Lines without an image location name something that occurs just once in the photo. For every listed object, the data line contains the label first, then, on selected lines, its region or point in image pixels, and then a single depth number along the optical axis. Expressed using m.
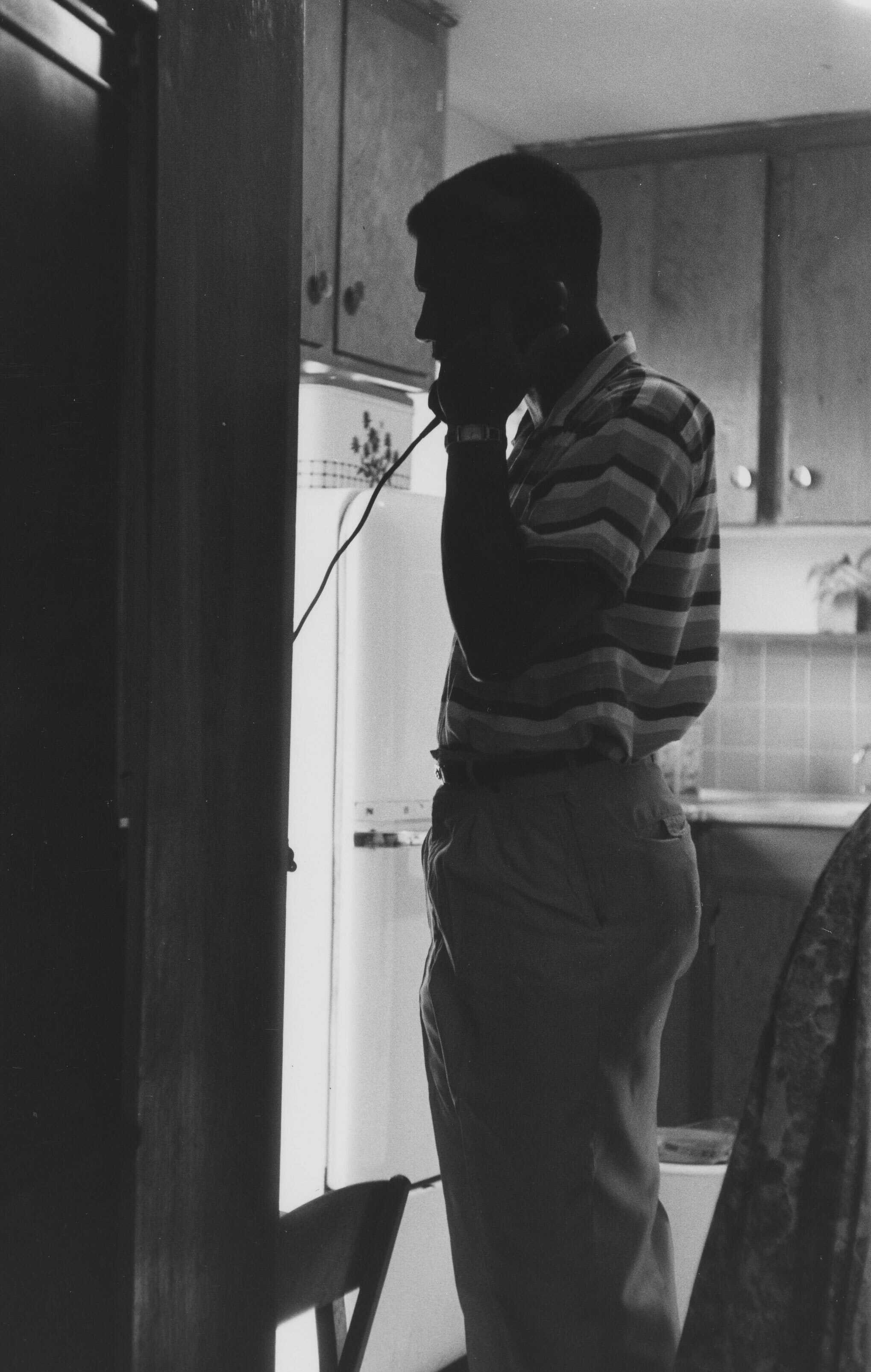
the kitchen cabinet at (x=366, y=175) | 2.40
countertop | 3.21
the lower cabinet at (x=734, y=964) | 3.21
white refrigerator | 2.13
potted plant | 3.65
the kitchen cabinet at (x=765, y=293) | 3.40
